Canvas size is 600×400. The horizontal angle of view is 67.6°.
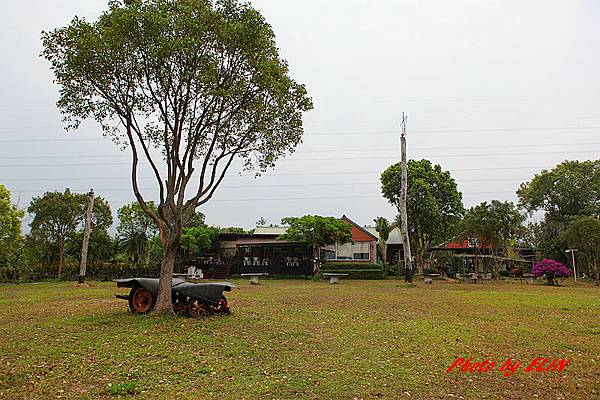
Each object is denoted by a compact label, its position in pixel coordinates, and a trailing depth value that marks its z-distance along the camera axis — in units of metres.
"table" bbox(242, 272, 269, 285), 29.35
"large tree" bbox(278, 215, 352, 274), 36.31
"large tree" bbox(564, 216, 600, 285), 30.08
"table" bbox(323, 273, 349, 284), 31.91
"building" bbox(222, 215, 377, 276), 39.41
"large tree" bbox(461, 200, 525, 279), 35.28
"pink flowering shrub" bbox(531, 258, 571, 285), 30.02
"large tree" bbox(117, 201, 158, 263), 45.09
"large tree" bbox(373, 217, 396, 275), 40.72
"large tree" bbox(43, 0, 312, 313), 12.02
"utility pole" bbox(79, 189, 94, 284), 26.62
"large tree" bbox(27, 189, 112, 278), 34.62
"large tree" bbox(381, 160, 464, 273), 36.51
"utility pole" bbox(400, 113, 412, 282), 30.19
